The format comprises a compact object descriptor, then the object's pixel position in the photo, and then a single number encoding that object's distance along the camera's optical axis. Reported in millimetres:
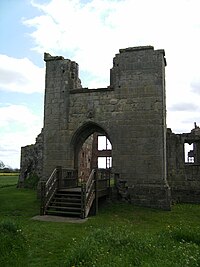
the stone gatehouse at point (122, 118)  13492
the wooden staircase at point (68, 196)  11297
